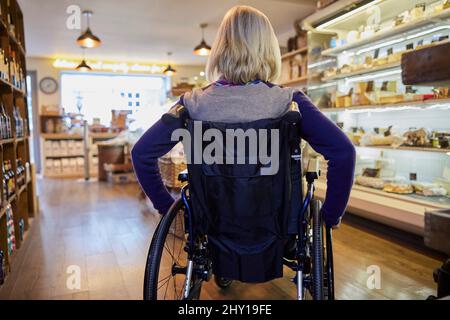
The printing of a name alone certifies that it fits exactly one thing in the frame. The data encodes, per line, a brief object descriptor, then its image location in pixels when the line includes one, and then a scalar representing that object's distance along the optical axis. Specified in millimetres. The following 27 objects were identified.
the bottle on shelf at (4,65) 2445
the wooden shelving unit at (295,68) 4956
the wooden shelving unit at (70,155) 7551
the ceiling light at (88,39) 4636
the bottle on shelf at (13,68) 2813
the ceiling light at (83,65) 6222
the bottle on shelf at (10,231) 2426
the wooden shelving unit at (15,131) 2336
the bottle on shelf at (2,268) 2055
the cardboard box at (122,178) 6102
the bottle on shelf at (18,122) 2984
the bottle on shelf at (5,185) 2389
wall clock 7829
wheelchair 1144
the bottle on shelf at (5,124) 2484
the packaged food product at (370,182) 3193
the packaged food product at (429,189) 2787
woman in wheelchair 1104
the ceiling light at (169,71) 7301
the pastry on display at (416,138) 2854
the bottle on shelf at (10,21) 2937
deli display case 2781
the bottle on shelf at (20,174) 3014
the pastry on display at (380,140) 3096
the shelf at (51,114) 7688
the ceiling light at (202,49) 5574
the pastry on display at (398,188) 2963
